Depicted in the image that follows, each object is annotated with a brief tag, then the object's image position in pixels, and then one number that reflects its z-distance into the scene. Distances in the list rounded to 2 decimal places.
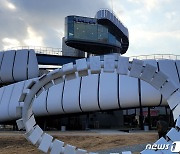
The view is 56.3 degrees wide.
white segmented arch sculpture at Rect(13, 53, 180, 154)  4.94
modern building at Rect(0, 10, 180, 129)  19.32
